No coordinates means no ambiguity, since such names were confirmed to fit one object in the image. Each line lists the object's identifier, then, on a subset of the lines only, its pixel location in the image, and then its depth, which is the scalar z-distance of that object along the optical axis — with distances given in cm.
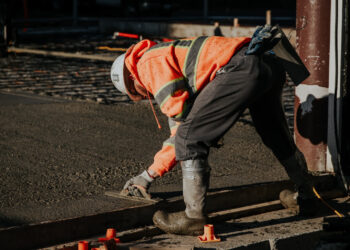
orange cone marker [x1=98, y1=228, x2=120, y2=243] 898
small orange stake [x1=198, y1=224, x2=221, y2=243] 922
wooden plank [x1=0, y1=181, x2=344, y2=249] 876
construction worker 916
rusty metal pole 1206
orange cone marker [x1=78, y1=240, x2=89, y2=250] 849
